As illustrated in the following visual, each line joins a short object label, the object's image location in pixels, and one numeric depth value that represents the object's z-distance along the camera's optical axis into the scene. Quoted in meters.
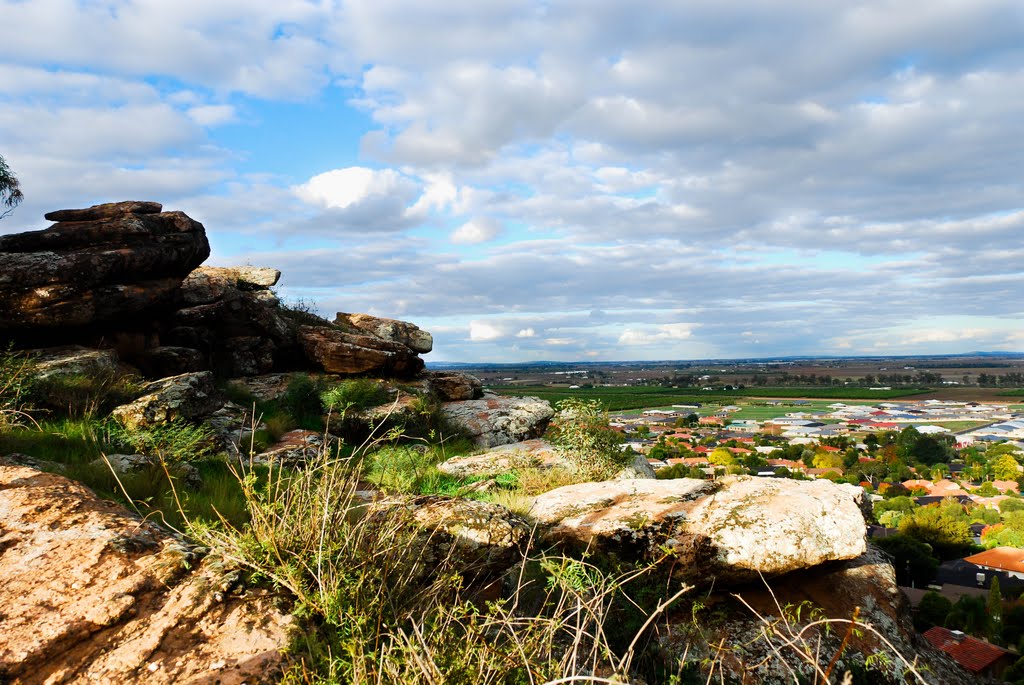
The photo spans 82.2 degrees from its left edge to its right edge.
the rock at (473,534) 6.60
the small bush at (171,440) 8.38
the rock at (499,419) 16.30
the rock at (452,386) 18.98
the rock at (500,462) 11.97
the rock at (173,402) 10.27
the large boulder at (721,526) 7.77
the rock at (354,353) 17.50
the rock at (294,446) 10.28
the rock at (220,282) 17.59
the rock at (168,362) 14.90
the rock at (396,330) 21.58
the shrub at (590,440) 12.73
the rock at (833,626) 6.92
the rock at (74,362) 11.98
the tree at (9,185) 25.48
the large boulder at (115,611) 3.33
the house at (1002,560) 53.16
